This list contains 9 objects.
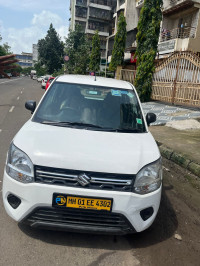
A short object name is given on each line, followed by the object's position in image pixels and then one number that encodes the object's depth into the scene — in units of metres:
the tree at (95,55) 34.31
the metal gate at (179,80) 11.87
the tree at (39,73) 94.38
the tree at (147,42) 15.40
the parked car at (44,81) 30.35
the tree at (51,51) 49.16
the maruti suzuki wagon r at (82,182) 2.38
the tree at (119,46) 25.37
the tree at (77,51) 31.52
